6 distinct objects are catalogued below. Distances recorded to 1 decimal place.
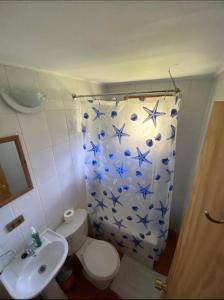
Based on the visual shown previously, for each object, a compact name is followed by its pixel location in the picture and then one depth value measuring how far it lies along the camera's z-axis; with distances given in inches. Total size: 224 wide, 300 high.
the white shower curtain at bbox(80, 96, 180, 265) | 47.1
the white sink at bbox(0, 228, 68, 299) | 36.4
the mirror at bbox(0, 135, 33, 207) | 38.2
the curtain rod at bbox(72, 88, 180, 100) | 41.7
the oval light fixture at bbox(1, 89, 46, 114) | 37.0
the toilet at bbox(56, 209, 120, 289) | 51.5
